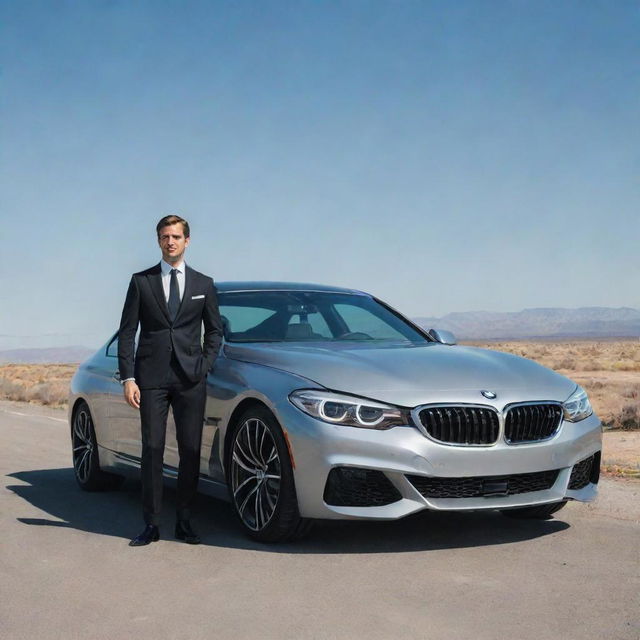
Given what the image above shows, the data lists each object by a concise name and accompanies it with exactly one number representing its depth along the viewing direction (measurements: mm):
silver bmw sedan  6258
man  6855
